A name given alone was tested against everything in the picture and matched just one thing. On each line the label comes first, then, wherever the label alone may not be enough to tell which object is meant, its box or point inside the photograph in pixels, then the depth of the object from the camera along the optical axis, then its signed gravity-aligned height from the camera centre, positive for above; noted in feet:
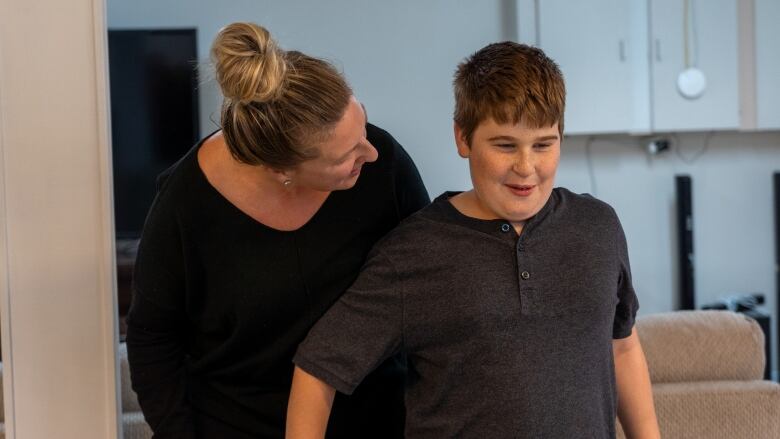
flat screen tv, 13.61 +1.48
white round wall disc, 14.25 +1.84
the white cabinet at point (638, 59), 14.05 +2.22
